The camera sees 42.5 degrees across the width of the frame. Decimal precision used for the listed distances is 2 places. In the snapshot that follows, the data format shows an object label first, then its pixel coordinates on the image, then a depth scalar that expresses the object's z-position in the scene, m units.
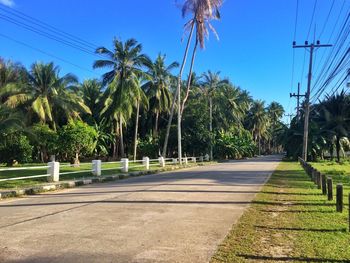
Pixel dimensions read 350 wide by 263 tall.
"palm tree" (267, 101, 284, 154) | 121.20
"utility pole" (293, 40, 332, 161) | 40.83
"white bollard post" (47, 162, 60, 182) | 19.00
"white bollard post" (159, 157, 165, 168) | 34.69
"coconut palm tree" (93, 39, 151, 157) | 44.59
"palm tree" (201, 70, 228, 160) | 58.74
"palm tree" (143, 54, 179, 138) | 54.62
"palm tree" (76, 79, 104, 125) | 54.42
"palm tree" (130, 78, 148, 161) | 44.74
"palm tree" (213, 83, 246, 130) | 63.75
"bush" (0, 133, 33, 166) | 32.11
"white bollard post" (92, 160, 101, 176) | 23.55
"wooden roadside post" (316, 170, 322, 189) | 16.92
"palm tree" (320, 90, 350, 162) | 55.72
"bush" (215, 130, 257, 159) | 63.91
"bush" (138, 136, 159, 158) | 55.94
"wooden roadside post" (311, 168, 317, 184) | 19.27
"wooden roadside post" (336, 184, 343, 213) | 10.45
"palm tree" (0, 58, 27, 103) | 40.03
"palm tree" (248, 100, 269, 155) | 101.75
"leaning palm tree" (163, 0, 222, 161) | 37.95
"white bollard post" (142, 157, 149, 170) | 31.25
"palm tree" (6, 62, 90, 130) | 43.78
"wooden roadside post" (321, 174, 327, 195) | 14.81
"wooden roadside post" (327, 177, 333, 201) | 13.13
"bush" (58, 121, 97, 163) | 39.06
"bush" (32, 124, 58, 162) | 40.19
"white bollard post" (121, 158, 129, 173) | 27.16
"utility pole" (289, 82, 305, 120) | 57.78
